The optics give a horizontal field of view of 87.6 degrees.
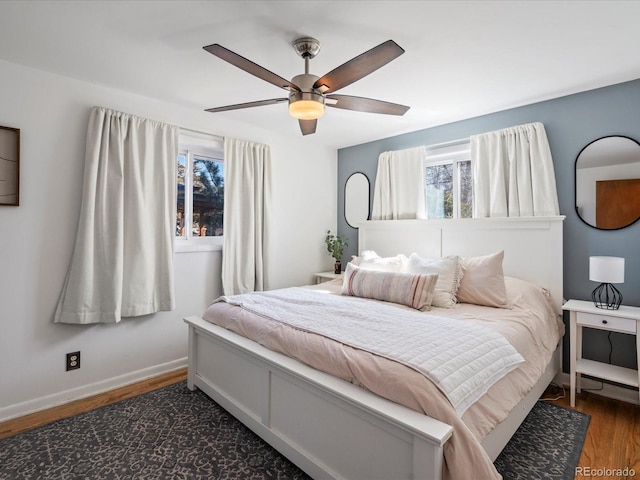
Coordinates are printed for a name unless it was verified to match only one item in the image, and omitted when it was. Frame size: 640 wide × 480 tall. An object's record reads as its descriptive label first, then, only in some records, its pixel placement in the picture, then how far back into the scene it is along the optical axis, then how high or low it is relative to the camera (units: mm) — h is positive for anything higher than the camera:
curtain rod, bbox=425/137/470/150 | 3424 +1004
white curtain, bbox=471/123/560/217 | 2869 +582
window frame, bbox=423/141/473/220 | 3489 +858
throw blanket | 1427 -526
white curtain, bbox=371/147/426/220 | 3727 +602
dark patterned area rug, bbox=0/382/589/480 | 1773 -1240
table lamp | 2311 -253
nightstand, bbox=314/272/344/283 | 4035 -471
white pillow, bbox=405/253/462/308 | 2584 -303
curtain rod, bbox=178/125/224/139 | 3173 +1037
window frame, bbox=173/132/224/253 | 3277 +646
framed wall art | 2291 +495
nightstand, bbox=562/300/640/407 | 2266 -637
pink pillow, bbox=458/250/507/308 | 2551 -357
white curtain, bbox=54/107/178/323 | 2537 +109
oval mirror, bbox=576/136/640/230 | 2529 +433
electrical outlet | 2572 -957
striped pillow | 2518 -395
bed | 1243 -810
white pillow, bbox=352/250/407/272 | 3219 -248
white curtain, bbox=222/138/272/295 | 3422 +250
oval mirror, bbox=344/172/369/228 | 4336 +512
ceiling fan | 1636 +881
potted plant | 4311 -126
